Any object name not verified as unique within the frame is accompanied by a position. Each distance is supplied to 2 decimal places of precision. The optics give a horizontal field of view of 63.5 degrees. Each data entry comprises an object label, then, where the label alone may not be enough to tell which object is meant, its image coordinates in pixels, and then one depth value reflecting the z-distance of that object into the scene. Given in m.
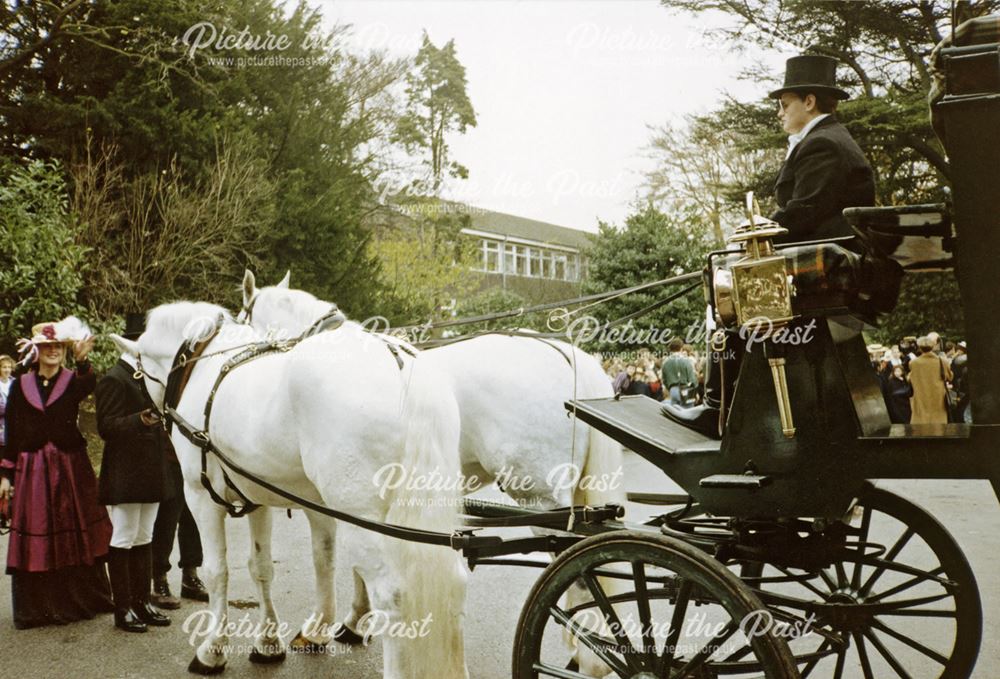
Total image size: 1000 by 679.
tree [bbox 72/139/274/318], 13.02
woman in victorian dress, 5.54
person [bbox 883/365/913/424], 12.38
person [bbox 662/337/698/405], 12.07
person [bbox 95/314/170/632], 5.38
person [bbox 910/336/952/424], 10.98
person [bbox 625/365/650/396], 13.74
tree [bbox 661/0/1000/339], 15.80
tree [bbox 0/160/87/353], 10.44
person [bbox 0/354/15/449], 9.72
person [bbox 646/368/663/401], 14.87
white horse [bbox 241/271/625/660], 4.34
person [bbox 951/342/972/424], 13.08
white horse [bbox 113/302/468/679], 3.57
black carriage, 2.44
